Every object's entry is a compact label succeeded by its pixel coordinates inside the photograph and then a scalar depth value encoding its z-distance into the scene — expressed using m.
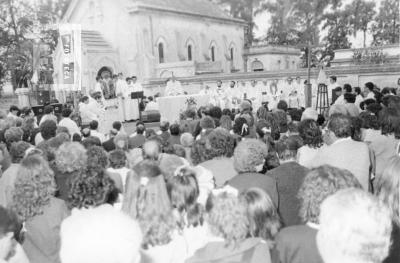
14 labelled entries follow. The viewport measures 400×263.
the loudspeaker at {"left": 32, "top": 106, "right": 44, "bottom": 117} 16.39
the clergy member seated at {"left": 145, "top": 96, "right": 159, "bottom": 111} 19.38
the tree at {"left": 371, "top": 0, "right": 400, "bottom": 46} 41.97
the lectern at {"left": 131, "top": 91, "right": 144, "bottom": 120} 18.25
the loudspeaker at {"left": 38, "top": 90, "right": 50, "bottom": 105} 23.58
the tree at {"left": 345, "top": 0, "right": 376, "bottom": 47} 42.38
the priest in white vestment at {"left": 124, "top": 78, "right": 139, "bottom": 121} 18.77
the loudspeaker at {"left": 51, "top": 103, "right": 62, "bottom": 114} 15.85
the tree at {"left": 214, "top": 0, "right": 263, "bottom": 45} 52.69
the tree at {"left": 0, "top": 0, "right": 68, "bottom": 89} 33.22
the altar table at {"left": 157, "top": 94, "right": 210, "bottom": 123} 17.00
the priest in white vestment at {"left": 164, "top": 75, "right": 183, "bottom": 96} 21.34
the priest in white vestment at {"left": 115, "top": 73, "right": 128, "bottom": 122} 18.38
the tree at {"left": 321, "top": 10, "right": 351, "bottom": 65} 42.41
